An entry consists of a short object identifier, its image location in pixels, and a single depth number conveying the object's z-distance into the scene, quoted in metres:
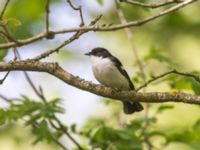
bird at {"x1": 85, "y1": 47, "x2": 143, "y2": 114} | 10.69
